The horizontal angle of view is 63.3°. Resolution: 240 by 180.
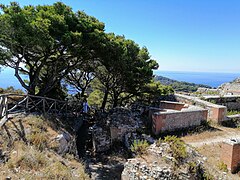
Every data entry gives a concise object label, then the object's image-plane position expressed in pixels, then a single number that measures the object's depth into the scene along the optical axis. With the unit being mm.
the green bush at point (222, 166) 7441
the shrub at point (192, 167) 7258
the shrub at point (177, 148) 7562
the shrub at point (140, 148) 8148
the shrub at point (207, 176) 7106
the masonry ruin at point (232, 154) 7438
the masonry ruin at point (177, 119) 10320
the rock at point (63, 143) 7410
